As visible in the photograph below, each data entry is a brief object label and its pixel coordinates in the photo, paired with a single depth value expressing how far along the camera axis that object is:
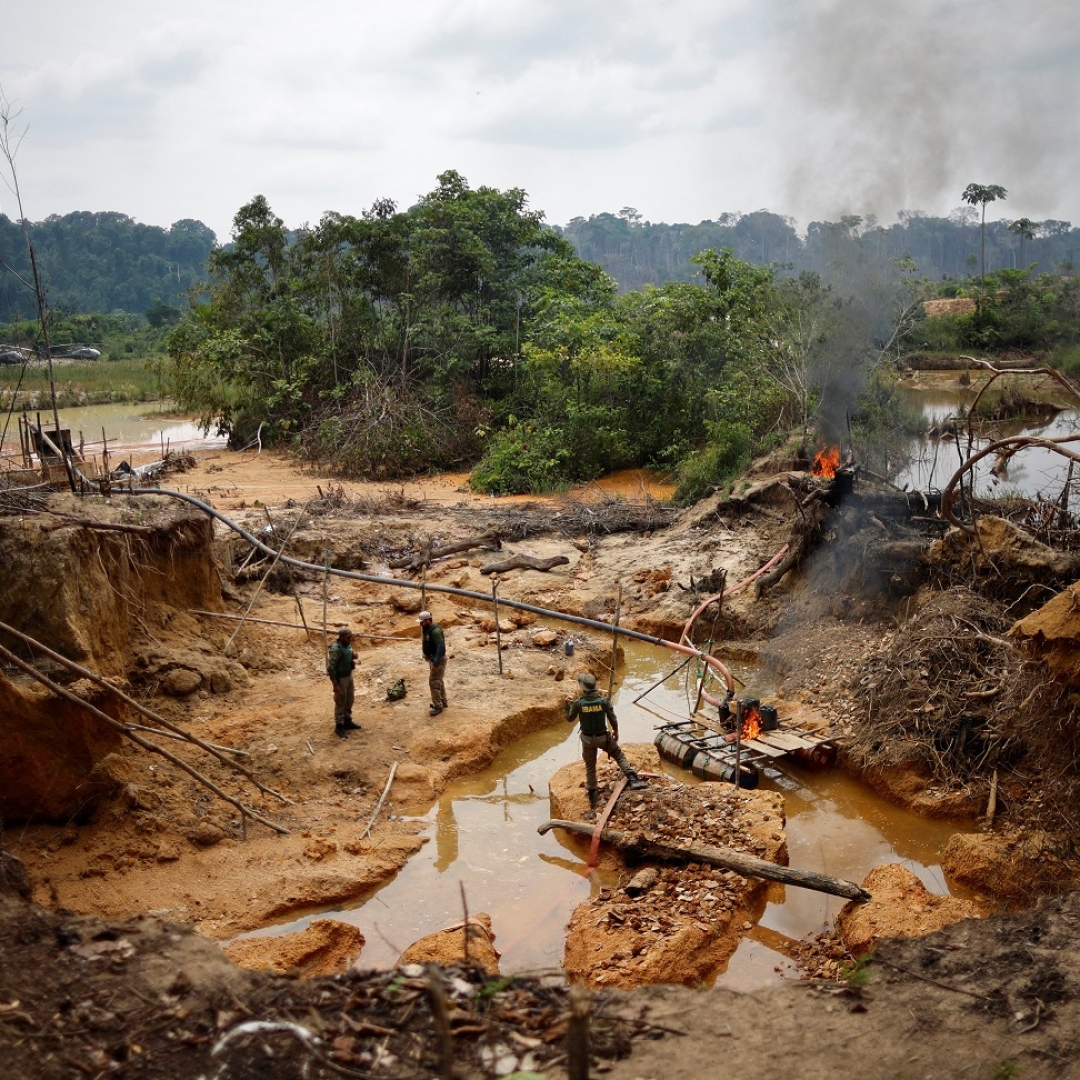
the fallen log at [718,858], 7.26
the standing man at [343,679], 10.02
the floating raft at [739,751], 9.78
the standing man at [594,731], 8.80
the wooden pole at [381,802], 8.74
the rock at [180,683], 10.52
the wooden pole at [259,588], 11.75
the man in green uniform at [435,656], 10.62
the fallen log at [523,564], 15.91
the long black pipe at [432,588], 11.13
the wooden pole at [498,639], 12.19
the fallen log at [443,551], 16.09
